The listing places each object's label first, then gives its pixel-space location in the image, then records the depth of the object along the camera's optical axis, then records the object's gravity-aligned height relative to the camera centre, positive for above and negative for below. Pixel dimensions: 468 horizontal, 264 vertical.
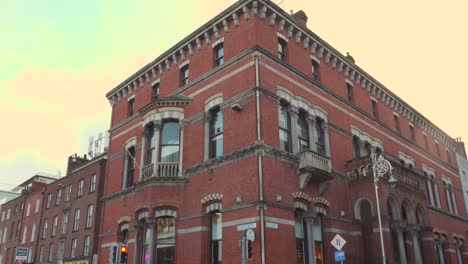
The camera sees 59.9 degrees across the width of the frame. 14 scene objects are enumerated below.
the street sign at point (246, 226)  18.03 +2.24
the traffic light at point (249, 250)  15.19 +1.00
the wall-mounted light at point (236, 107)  20.20 +8.08
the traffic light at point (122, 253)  17.83 +1.12
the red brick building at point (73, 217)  34.75 +5.67
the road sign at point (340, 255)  16.89 +0.89
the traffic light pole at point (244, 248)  14.99 +1.09
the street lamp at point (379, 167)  19.70 +5.08
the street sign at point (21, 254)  33.88 +2.12
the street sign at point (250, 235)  16.34 +1.70
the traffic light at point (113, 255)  18.06 +1.05
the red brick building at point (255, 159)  19.47 +6.19
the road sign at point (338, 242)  16.80 +1.41
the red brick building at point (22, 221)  45.22 +6.95
